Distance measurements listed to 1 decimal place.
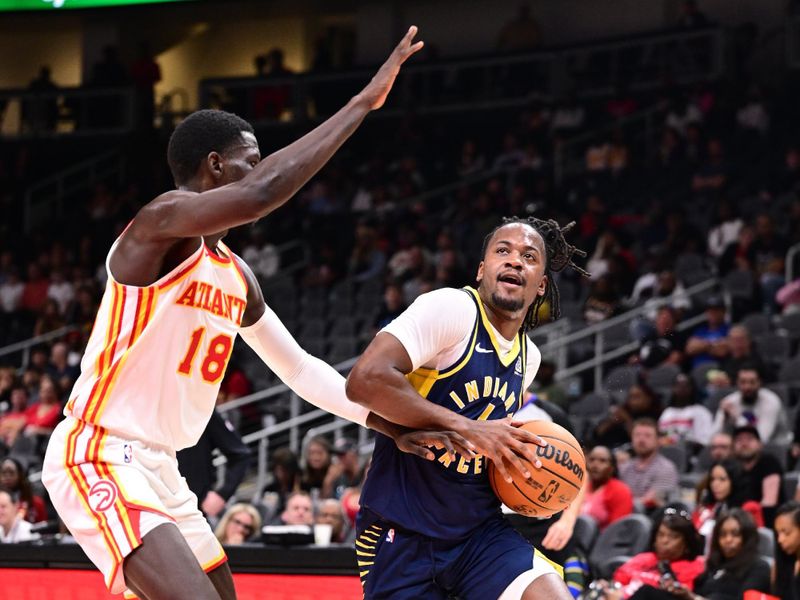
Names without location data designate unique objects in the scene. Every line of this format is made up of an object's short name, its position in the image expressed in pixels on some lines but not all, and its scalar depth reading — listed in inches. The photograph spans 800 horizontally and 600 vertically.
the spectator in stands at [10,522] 364.8
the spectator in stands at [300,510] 369.4
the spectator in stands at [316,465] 417.7
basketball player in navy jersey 158.7
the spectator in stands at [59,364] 579.6
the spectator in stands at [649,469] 373.7
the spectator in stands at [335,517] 354.6
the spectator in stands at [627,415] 410.3
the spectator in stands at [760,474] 346.3
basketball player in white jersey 147.8
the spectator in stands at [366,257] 642.2
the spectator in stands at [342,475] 408.2
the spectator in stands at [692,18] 711.1
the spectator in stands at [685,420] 413.4
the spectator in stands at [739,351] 435.8
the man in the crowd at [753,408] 402.0
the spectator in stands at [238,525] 353.7
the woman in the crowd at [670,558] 300.7
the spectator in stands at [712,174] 605.3
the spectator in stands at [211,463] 256.5
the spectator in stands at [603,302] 527.2
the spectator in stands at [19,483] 400.5
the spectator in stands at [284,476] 415.8
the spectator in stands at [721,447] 368.8
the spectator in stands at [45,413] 521.7
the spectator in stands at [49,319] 649.0
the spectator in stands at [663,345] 474.6
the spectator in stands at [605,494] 347.9
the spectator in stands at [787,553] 289.0
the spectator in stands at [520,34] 781.3
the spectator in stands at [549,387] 441.1
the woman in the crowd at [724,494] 337.7
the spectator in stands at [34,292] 688.4
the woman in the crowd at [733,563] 292.4
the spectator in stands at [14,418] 529.0
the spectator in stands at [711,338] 462.6
